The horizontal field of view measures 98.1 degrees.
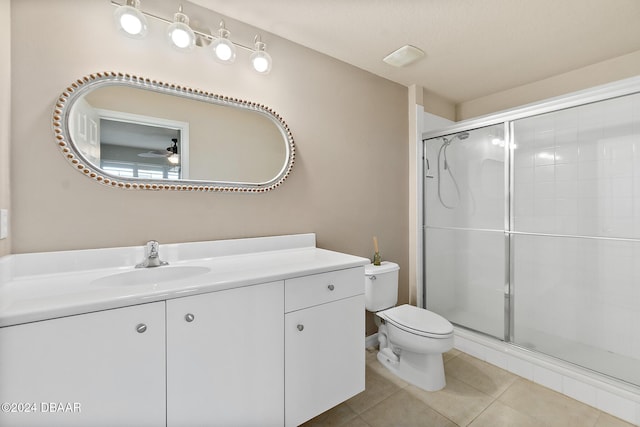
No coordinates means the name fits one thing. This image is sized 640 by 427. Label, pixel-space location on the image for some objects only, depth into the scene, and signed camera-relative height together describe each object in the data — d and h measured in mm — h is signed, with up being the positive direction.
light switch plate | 1003 -33
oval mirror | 1203 +390
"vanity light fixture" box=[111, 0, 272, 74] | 1220 +880
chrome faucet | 1274 -194
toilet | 1681 -754
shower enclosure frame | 1597 +654
